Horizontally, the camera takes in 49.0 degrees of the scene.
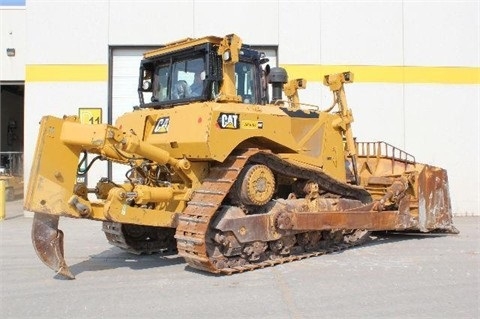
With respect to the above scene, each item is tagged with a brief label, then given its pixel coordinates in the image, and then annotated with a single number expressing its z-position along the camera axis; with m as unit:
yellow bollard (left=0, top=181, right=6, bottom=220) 12.85
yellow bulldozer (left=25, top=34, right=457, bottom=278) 6.20
